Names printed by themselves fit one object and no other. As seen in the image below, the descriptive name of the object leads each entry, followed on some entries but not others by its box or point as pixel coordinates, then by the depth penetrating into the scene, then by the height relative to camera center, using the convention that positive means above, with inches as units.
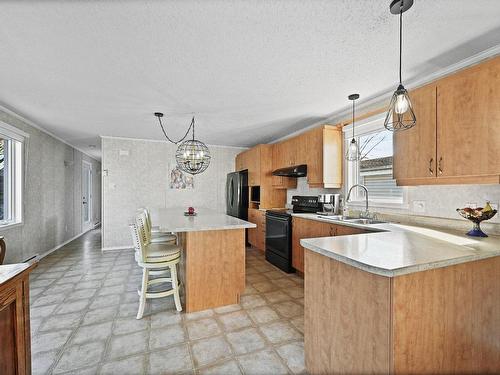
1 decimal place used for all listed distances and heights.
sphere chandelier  129.3 +17.7
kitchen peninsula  42.6 -24.3
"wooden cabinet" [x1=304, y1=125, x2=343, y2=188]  134.0 +17.6
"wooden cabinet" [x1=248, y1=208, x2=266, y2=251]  176.2 -34.1
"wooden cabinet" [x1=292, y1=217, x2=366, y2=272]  101.6 -21.4
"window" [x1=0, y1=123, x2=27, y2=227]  136.5 +7.8
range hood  148.3 +10.7
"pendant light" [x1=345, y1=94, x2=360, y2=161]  109.0 +17.0
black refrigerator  201.3 -6.6
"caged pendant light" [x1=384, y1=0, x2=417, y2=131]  54.5 +22.5
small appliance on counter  135.6 -10.4
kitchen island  95.2 -31.2
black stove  136.7 -27.3
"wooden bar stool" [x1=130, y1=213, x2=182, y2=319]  89.5 -27.9
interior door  274.9 -10.3
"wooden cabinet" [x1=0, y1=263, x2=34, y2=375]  41.3 -24.6
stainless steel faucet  111.9 -11.9
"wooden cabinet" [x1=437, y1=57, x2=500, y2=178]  65.9 +19.5
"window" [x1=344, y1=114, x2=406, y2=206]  113.5 +10.9
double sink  105.6 -15.5
